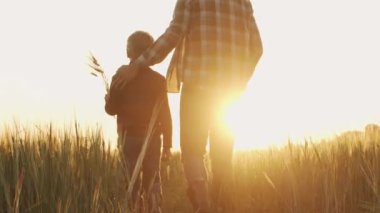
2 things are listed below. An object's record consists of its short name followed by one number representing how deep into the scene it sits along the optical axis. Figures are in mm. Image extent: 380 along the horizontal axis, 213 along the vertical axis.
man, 4320
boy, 4793
